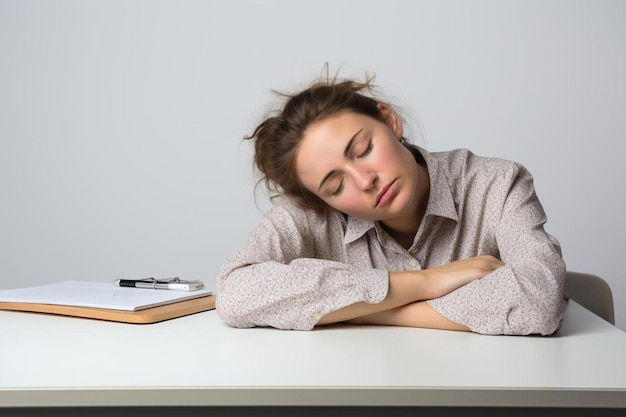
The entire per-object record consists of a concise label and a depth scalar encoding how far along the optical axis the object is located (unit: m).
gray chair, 1.76
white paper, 1.40
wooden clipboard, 1.33
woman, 1.24
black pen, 1.64
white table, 0.85
